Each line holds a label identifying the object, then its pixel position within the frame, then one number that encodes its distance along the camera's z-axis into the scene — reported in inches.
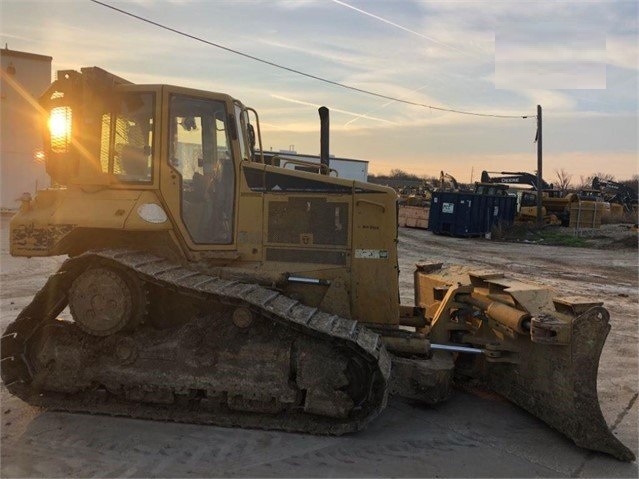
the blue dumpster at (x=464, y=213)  1002.7
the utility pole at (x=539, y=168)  1018.7
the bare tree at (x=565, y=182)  2752.7
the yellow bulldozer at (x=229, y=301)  169.3
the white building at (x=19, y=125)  849.5
